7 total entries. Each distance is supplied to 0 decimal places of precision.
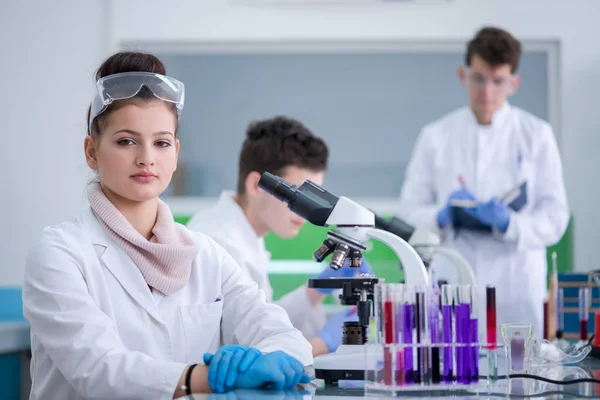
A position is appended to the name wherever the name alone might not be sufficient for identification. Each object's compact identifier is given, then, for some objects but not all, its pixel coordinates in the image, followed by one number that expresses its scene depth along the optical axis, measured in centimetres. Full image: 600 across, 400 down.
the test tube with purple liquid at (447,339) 193
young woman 208
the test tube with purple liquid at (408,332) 192
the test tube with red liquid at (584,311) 281
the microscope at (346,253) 204
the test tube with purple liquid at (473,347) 194
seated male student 293
